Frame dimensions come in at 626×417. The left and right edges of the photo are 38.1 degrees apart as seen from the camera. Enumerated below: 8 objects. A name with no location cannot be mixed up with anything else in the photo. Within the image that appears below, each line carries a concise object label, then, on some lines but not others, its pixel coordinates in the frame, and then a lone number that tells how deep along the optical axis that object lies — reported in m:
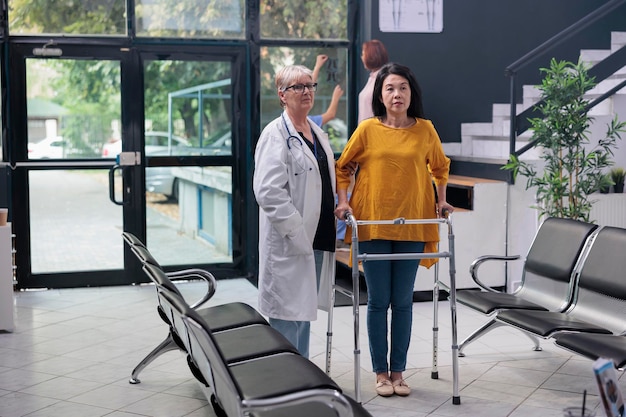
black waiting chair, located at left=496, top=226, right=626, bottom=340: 4.44
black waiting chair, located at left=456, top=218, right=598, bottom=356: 4.93
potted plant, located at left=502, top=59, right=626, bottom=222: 6.23
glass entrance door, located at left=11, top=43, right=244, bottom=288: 7.33
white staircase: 7.09
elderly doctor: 4.14
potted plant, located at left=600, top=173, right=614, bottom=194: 6.41
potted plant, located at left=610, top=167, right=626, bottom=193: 6.94
